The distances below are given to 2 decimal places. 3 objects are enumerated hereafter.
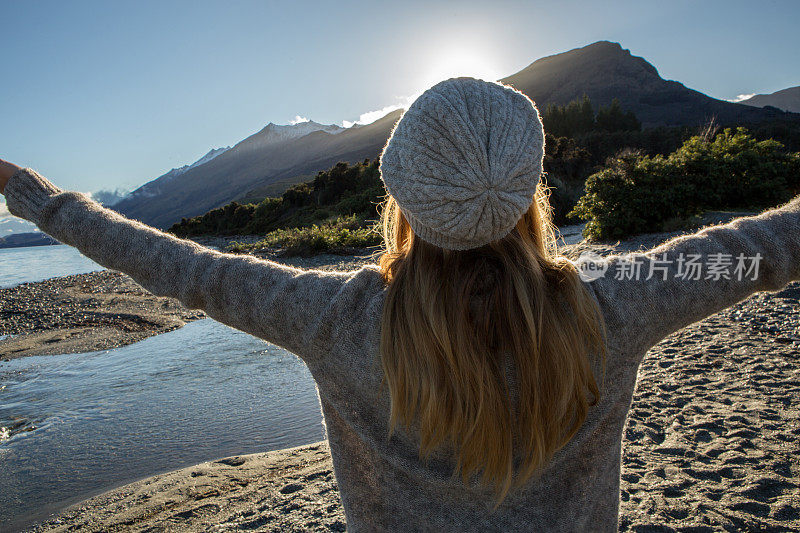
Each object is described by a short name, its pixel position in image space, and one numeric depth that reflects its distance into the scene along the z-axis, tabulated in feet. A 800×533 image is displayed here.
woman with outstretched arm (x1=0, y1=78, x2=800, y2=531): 2.94
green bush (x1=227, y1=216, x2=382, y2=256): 44.03
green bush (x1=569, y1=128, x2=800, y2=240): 31.30
